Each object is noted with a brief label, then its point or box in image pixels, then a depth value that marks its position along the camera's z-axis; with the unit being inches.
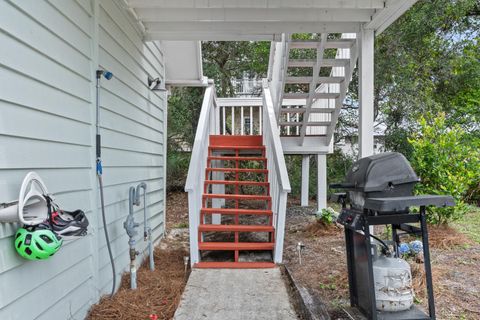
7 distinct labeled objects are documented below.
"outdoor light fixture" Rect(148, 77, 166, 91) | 164.9
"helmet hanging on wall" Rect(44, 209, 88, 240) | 69.2
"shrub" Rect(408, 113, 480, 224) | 176.1
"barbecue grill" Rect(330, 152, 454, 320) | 80.4
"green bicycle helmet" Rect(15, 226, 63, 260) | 63.7
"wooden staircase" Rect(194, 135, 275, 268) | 146.3
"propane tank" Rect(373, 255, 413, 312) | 83.6
